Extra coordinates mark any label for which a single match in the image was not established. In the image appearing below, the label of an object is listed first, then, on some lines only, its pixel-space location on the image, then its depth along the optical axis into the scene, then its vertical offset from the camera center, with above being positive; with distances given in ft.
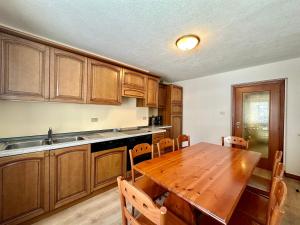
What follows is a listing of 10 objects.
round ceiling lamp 5.78 +3.11
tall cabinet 12.62 +0.51
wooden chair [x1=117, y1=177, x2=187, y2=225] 2.20 -1.73
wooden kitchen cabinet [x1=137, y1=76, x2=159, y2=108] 10.28 +1.30
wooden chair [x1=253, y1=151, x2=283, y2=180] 8.68 -4.02
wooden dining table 2.71 -1.77
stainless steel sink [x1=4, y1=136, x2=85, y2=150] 5.43 -1.45
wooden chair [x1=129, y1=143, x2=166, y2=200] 4.70 -2.70
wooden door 8.86 -0.24
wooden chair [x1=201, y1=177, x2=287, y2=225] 2.23 -2.69
